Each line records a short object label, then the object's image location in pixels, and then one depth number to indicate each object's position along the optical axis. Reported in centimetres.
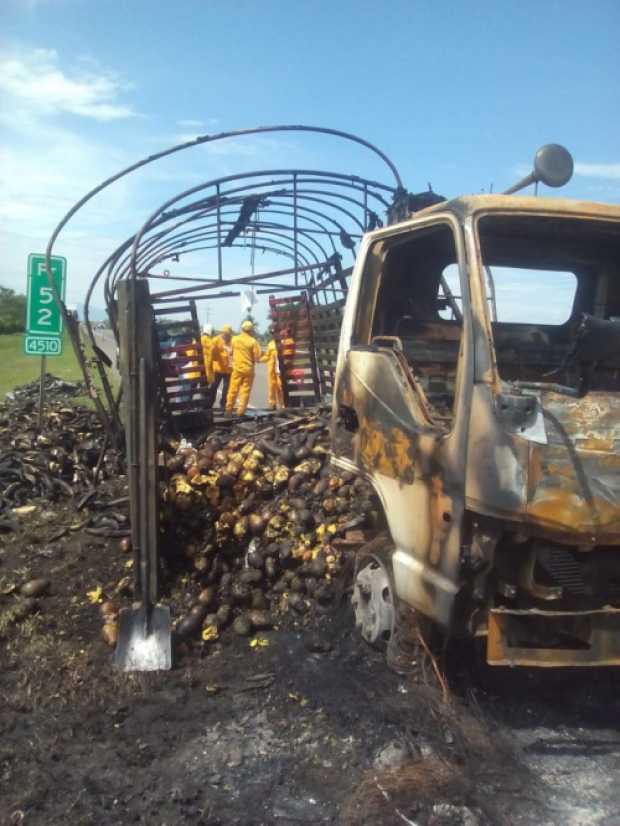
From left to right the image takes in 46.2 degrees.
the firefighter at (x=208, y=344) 1492
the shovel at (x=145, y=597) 460
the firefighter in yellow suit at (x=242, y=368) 1395
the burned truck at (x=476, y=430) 323
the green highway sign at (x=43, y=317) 1045
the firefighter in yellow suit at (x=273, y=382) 1388
